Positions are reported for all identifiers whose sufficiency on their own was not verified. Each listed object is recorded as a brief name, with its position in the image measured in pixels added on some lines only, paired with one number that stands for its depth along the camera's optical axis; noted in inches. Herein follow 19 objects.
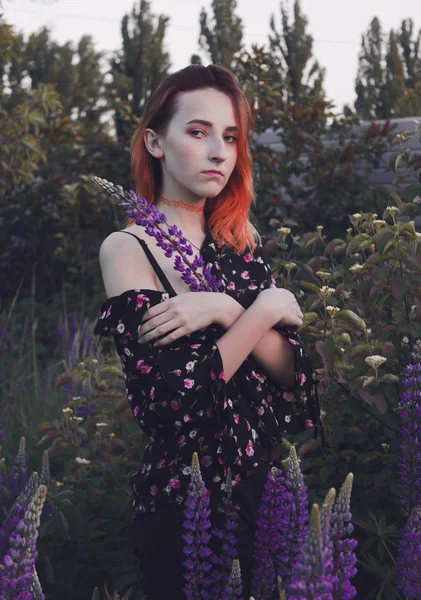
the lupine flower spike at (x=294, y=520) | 70.6
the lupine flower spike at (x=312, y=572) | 45.9
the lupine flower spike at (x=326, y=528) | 46.5
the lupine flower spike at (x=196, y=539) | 73.4
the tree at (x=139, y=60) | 468.1
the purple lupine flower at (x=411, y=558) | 72.8
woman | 84.4
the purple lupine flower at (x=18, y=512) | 64.9
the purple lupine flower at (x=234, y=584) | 67.8
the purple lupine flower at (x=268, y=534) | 78.1
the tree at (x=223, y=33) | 430.6
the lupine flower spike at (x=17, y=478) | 104.3
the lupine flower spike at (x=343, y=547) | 53.7
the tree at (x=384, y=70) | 626.8
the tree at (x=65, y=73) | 556.4
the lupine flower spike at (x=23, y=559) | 55.9
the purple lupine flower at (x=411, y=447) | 87.1
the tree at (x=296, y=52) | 438.3
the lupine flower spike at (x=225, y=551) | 78.5
